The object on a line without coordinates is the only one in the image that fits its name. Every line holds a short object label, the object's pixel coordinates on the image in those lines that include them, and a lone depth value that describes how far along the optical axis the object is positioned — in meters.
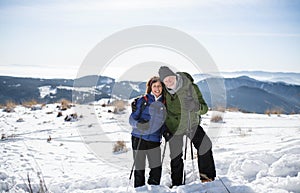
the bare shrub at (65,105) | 13.00
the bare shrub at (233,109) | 13.62
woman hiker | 3.86
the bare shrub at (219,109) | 12.50
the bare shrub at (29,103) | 13.93
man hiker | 3.81
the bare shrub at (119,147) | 7.21
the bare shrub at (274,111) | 12.71
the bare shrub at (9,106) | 12.48
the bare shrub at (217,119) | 10.15
